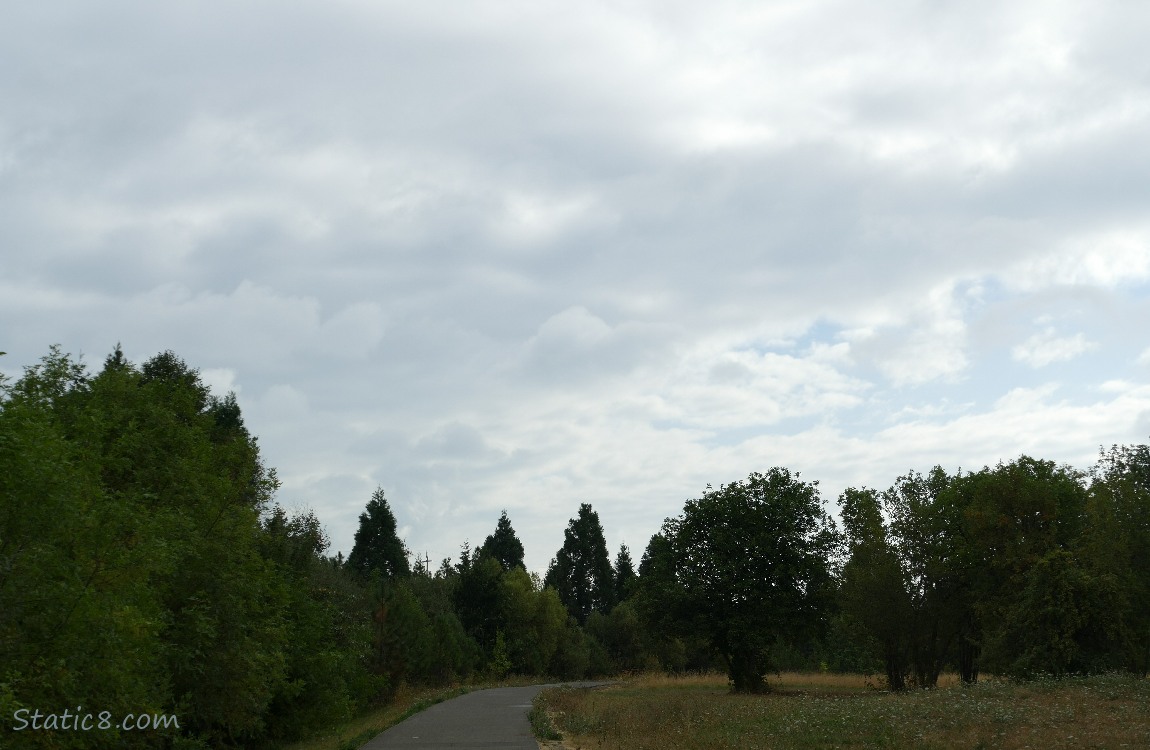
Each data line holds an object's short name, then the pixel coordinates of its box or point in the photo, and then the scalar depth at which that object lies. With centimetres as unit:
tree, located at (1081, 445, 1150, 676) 3762
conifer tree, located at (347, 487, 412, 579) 9250
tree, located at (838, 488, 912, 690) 4441
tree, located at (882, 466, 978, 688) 4525
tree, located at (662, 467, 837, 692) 4628
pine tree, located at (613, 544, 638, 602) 11325
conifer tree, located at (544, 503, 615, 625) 11031
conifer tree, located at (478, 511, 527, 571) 11648
